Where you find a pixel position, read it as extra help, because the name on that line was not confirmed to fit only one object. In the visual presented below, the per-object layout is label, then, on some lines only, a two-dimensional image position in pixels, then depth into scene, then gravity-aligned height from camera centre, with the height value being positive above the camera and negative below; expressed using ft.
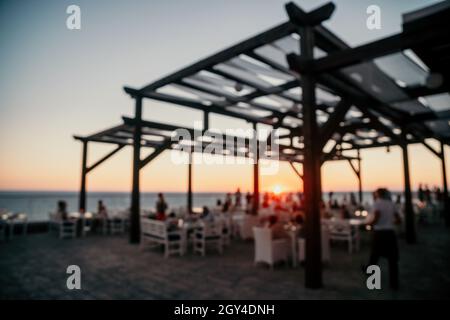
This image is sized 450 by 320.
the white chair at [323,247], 17.94 -3.91
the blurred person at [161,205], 28.84 -1.85
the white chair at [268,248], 17.29 -3.87
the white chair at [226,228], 25.81 -3.99
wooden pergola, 13.17 +6.78
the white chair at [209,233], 22.11 -3.69
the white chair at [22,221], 30.58 -3.71
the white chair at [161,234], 21.35 -3.75
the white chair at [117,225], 32.76 -4.48
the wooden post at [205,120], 28.71 +6.92
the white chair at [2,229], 27.01 -3.93
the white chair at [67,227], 29.76 -4.27
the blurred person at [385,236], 13.32 -2.42
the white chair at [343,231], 22.95 -3.78
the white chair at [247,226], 28.86 -4.07
